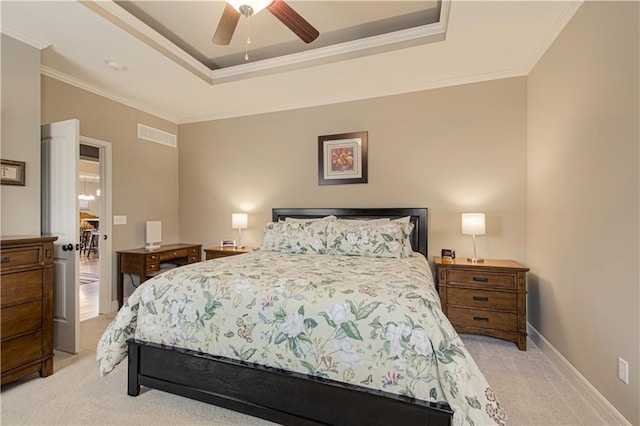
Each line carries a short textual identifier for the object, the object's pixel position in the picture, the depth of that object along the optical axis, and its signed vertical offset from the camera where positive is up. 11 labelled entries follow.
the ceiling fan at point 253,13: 1.88 +1.31
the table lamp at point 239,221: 4.21 -0.12
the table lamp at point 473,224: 3.06 -0.12
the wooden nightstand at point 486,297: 2.79 -0.83
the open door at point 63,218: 2.60 -0.05
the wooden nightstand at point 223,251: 4.03 -0.53
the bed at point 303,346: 1.44 -0.75
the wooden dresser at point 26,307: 2.04 -0.68
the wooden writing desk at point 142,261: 3.72 -0.63
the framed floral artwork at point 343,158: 3.86 +0.72
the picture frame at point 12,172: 2.38 +0.33
